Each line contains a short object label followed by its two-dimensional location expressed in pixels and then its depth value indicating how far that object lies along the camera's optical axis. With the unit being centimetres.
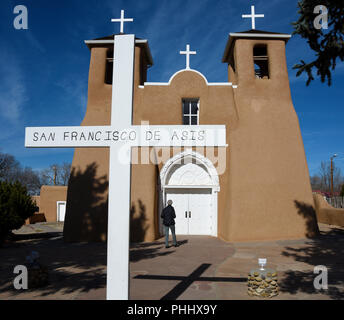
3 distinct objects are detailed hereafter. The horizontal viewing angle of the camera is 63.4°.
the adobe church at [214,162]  1175
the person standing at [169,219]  1012
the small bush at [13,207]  1074
